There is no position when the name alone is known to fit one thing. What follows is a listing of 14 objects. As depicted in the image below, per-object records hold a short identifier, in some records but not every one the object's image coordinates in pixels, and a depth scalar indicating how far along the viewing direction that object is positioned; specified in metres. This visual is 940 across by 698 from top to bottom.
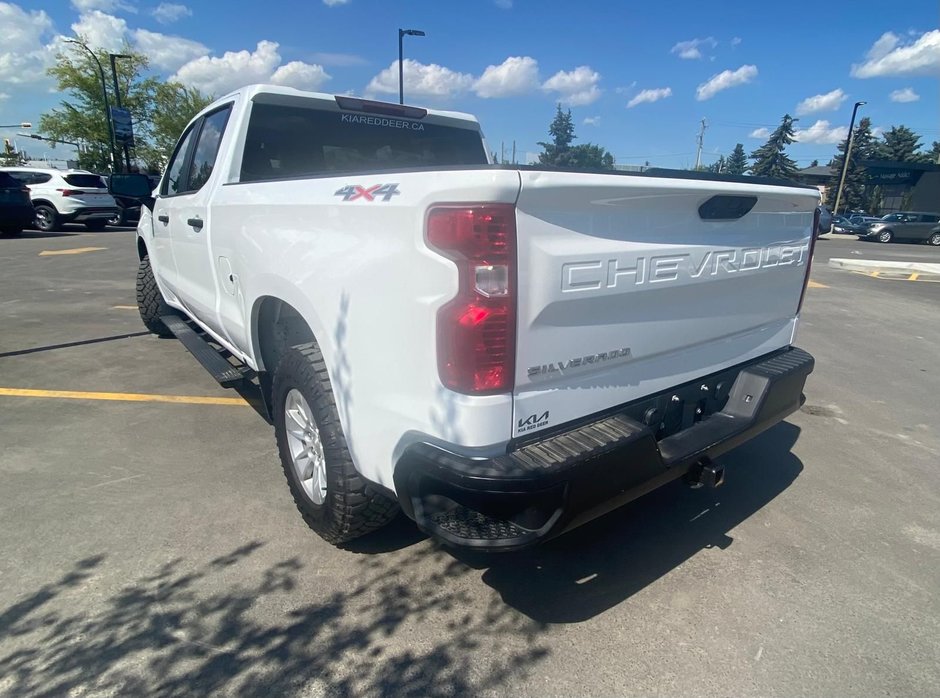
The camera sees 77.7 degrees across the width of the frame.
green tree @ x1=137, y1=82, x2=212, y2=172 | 39.72
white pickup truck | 1.83
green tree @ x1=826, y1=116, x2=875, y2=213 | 60.57
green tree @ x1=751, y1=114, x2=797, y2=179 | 67.38
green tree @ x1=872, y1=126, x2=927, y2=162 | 74.50
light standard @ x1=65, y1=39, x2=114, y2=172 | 32.22
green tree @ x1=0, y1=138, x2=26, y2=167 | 59.17
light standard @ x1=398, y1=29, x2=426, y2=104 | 20.25
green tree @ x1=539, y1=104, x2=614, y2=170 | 69.62
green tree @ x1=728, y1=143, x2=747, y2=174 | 76.50
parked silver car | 29.88
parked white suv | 17.95
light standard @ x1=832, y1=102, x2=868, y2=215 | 45.20
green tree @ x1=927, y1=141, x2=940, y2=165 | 76.41
